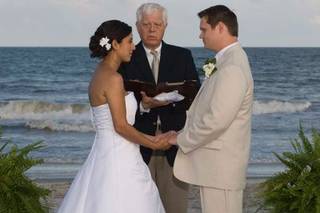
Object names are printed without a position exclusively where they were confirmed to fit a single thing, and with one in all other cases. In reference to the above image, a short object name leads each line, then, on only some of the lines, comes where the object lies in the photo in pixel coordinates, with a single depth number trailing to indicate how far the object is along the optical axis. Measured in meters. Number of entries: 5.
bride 7.32
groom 6.44
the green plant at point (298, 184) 6.84
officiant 8.35
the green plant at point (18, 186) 7.20
